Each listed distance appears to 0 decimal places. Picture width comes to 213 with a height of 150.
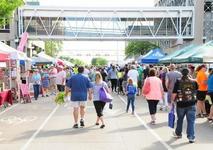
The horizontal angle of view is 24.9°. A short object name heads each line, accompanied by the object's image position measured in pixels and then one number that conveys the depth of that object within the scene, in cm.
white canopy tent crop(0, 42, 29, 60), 2212
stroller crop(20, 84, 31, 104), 2353
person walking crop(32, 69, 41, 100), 2534
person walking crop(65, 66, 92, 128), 1360
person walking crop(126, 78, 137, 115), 1719
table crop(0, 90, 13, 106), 2019
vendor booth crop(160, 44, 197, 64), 2641
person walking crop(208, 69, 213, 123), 1459
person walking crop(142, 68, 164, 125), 1438
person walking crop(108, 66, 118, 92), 3164
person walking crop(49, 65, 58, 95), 3064
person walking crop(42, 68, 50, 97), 2859
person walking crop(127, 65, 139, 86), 2528
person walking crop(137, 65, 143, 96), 2850
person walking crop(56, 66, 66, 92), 2691
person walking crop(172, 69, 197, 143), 1119
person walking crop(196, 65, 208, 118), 1605
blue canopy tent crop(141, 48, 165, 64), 3416
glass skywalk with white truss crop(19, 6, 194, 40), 6931
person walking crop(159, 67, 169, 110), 1866
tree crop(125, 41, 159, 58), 9006
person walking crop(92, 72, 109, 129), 1377
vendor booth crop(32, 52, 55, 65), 4326
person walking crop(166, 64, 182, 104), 1593
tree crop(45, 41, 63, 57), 10119
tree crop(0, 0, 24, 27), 2422
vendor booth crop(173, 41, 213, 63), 1850
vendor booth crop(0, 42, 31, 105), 2135
